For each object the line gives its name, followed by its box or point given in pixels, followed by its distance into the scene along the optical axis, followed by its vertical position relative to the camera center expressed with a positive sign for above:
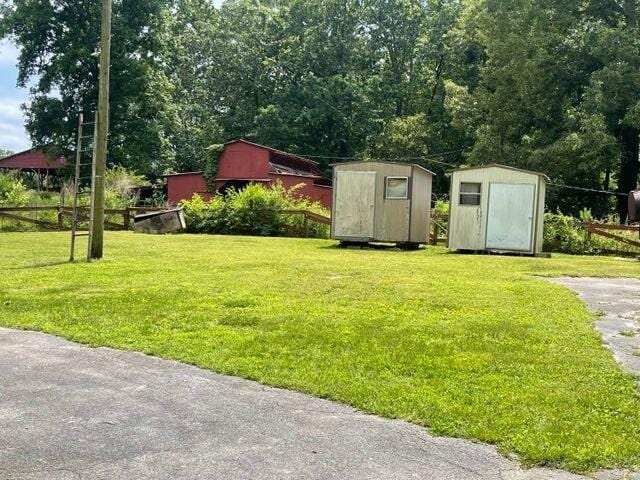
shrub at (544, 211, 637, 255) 17.53 -0.23
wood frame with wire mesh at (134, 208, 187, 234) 21.19 -0.37
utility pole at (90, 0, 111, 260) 11.38 +1.25
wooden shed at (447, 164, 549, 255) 15.52 +0.48
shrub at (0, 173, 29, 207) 23.89 +0.42
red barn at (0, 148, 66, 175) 42.53 +2.94
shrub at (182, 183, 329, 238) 21.75 -0.02
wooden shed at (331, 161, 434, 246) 16.73 +0.53
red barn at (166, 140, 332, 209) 30.52 +1.95
